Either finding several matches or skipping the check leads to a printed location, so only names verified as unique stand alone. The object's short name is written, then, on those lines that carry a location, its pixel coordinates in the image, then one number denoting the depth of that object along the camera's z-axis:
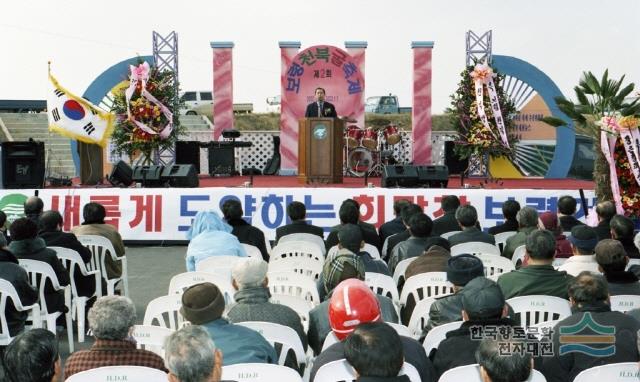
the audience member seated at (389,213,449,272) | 5.90
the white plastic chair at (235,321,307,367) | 3.51
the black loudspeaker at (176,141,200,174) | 16.19
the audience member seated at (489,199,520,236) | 7.45
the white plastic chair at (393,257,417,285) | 5.54
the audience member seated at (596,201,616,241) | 6.50
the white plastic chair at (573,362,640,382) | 2.70
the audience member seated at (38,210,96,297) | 6.16
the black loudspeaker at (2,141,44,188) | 12.28
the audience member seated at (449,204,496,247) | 6.38
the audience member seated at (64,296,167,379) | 3.12
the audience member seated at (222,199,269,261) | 7.03
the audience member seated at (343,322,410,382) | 2.49
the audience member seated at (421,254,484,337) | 3.80
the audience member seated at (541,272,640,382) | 3.31
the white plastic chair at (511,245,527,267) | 5.94
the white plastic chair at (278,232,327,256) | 6.89
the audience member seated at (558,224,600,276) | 4.89
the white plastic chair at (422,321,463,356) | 3.52
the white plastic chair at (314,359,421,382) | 2.81
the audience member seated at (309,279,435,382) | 3.11
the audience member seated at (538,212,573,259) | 6.00
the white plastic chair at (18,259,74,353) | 5.35
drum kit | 14.84
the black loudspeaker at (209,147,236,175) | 15.84
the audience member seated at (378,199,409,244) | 7.42
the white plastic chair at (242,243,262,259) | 6.42
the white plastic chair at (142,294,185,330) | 4.13
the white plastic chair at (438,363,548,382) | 2.73
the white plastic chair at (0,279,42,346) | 4.67
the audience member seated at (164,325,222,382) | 2.44
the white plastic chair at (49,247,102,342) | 5.98
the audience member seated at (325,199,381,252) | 6.57
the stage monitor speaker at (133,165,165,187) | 12.38
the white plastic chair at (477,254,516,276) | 5.53
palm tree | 8.38
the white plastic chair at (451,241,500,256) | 6.10
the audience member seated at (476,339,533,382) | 2.46
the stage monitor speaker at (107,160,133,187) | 12.94
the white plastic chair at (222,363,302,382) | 2.76
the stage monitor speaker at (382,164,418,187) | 12.08
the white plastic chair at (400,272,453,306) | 4.64
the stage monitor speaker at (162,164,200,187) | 12.30
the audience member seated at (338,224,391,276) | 5.02
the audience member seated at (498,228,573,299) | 4.38
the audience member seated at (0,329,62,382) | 2.46
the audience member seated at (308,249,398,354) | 3.87
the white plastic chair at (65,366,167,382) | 2.72
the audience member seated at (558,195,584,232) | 7.16
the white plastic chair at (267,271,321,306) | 4.66
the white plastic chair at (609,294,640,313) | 4.07
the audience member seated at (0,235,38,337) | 4.82
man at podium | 12.27
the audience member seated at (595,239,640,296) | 4.30
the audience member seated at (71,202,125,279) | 6.69
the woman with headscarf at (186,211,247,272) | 5.72
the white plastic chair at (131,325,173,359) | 3.48
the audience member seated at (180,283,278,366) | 3.28
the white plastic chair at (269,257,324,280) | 5.46
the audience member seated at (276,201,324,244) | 7.21
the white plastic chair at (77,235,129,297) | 6.54
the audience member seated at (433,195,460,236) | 7.42
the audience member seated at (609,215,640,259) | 5.69
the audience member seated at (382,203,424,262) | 6.62
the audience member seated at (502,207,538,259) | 6.21
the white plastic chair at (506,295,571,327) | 3.97
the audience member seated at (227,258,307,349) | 3.84
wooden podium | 12.09
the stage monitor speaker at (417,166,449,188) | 12.30
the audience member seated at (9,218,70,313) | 5.50
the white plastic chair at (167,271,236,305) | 4.68
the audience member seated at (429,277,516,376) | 3.15
